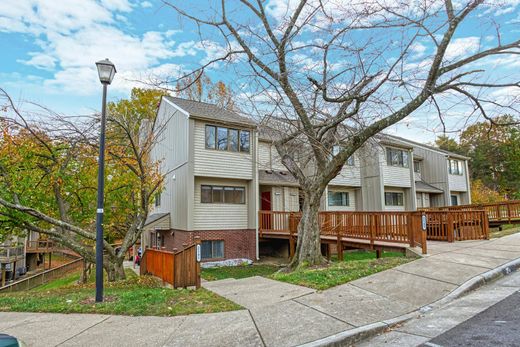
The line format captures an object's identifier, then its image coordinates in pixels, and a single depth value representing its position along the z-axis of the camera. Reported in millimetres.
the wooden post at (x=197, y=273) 8093
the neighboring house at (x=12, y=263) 23062
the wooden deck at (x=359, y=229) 10227
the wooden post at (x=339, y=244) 12994
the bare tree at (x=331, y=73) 8352
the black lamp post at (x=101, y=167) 6766
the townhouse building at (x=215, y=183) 15688
